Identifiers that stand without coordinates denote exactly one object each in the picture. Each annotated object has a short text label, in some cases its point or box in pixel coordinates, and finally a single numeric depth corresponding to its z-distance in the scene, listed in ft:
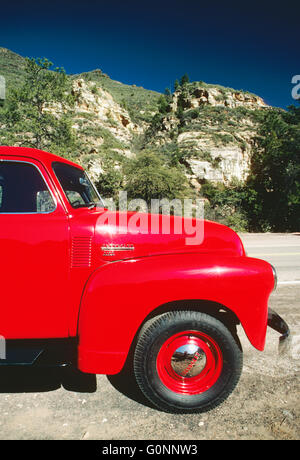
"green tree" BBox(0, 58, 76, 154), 59.08
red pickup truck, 6.01
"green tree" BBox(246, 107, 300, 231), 80.33
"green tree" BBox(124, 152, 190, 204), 67.26
